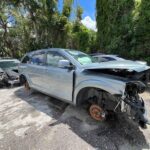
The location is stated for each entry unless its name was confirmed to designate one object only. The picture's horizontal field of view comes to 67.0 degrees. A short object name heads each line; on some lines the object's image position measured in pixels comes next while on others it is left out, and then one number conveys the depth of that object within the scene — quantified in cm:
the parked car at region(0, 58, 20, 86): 524
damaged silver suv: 225
